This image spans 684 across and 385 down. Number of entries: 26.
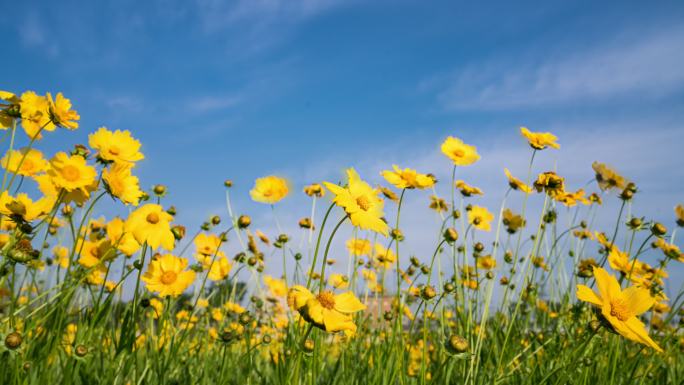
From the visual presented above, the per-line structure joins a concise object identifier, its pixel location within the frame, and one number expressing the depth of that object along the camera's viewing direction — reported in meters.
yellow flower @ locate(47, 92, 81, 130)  0.76
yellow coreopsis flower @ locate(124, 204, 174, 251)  0.75
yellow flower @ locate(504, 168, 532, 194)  1.00
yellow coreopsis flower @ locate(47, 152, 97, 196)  0.73
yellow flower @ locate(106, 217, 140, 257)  0.81
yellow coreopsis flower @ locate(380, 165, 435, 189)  0.81
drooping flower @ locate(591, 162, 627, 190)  1.10
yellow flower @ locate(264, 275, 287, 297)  1.41
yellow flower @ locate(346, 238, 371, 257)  1.16
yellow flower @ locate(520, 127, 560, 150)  0.88
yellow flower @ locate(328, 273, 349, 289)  1.07
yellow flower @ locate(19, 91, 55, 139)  0.77
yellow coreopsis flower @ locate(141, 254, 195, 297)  0.80
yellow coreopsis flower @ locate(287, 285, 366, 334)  0.56
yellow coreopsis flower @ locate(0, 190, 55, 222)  0.74
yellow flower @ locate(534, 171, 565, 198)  0.83
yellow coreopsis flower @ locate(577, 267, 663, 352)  0.65
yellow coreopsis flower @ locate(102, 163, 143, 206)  0.76
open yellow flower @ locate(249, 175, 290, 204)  1.06
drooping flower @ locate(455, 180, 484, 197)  1.08
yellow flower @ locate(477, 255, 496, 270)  1.22
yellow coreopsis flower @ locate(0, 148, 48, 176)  0.84
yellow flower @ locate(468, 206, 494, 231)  1.15
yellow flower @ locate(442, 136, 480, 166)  0.91
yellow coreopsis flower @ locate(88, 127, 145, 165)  0.77
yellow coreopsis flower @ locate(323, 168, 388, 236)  0.65
